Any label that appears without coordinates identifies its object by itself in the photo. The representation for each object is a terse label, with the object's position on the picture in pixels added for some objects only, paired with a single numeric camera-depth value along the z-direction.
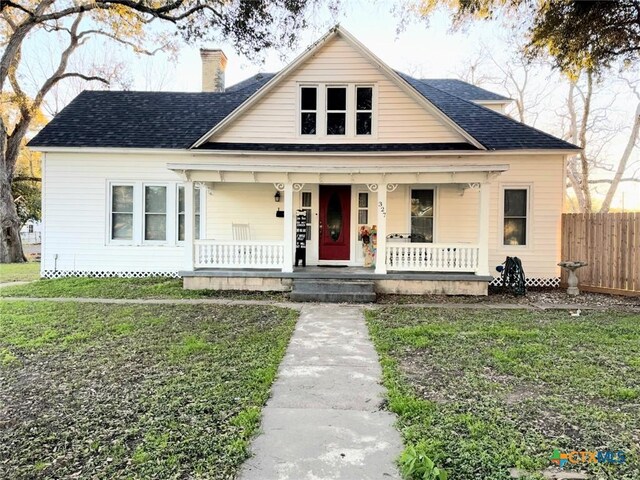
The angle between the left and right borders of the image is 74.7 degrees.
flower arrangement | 11.22
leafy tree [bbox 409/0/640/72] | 8.61
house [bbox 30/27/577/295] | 11.23
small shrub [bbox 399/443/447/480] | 2.53
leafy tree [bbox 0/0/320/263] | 9.86
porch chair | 11.97
